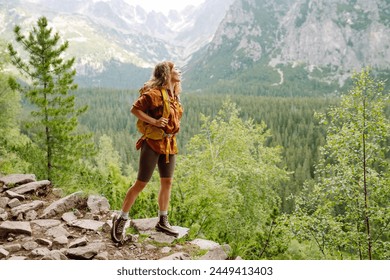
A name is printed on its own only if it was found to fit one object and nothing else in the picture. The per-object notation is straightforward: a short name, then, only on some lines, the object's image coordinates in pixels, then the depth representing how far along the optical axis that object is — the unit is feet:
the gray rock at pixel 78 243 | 20.68
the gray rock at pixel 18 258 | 18.72
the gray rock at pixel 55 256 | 18.76
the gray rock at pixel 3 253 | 19.17
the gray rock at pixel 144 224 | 23.86
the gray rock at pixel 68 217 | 25.13
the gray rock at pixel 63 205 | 26.03
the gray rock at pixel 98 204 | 27.27
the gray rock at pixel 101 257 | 19.38
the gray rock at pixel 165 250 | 21.25
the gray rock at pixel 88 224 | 23.63
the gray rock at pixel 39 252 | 19.36
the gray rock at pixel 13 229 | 22.29
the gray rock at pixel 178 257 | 19.72
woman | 20.13
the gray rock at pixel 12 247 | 20.15
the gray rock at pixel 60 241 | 21.30
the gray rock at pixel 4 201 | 27.39
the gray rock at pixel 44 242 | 20.95
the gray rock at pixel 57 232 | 22.47
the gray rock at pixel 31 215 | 25.38
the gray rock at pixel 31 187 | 30.43
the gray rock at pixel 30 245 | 20.34
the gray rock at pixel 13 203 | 27.34
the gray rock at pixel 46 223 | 24.03
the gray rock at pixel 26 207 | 25.85
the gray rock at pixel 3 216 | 24.67
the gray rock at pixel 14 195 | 29.01
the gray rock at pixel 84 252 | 19.43
